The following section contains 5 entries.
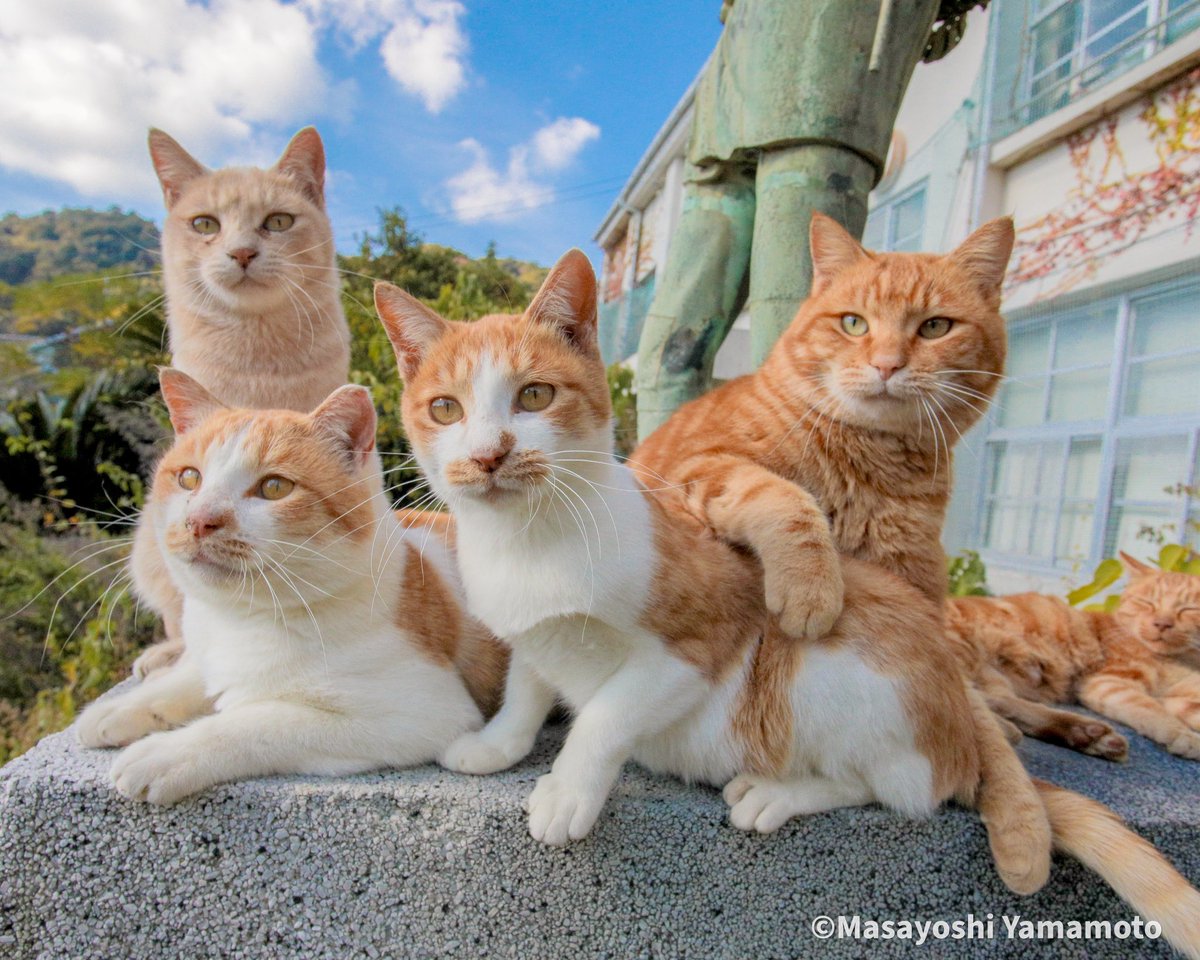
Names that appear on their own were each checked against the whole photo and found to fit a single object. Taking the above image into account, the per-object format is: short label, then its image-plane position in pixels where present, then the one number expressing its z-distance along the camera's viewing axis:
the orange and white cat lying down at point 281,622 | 0.35
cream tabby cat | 0.48
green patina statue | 0.51
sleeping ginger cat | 0.54
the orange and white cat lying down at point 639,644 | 0.34
